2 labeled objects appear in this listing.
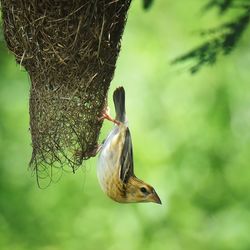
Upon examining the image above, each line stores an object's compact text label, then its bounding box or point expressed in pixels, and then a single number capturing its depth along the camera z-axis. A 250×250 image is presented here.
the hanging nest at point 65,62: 4.78
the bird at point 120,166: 5.60
